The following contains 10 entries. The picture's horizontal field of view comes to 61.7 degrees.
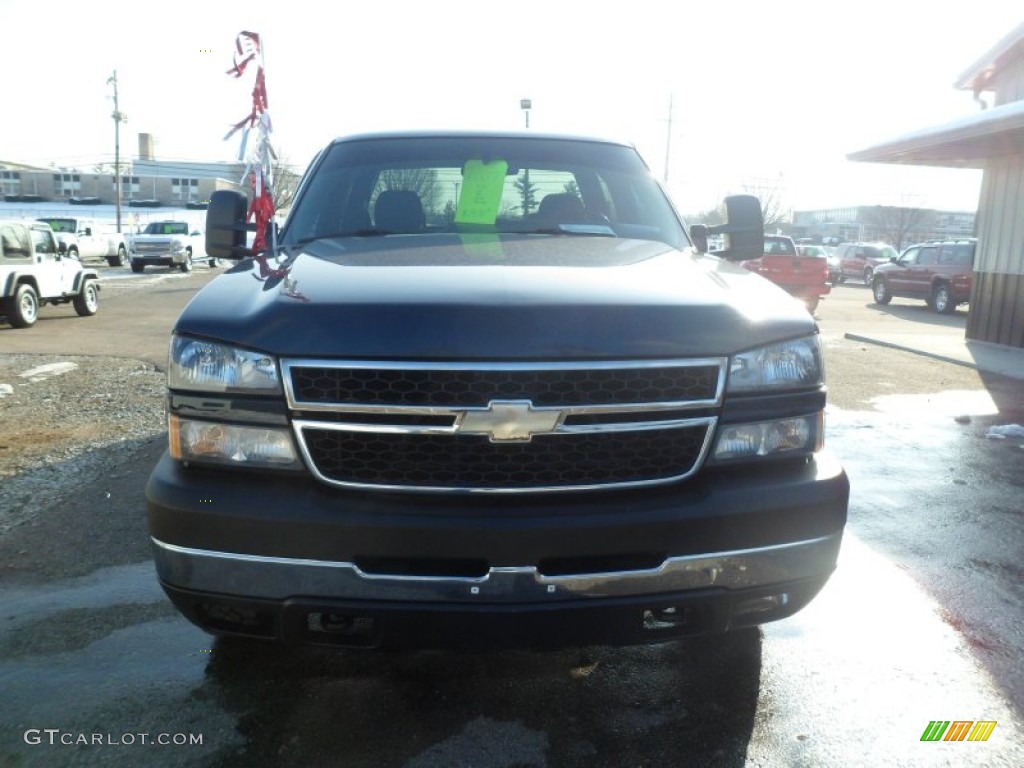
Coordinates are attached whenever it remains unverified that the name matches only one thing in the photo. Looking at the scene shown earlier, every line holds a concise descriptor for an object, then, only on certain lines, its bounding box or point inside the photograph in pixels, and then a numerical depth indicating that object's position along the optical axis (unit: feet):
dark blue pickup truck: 6.99
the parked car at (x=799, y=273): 64.34
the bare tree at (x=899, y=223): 241.14
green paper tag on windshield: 11.55
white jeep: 43.80
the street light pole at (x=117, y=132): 179.93
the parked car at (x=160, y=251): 102.53
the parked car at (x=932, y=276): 70.49
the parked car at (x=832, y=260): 94.99
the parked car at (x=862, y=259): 115.65
